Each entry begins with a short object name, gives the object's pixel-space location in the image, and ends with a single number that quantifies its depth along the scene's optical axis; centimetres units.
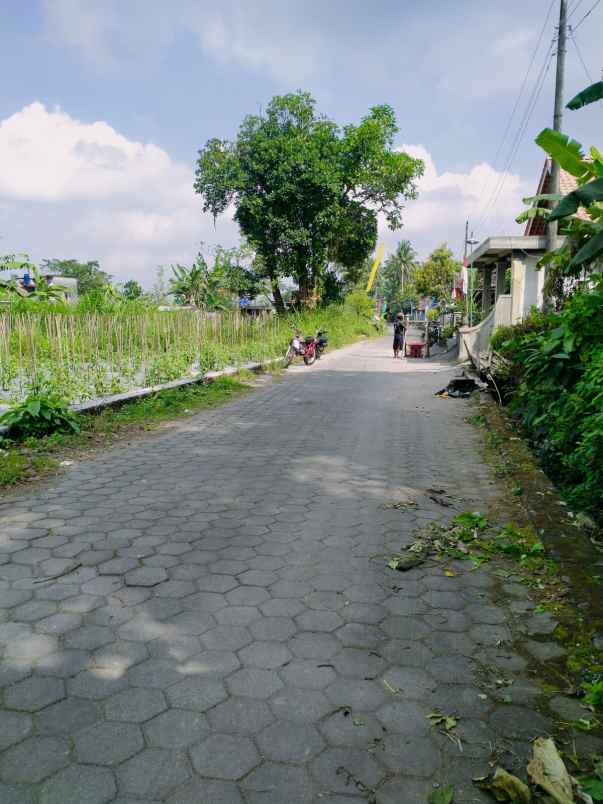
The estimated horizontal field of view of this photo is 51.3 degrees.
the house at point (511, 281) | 1554
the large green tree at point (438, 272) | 4888
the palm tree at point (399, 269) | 8900
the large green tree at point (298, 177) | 2433
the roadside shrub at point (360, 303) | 4784
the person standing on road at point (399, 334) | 2325
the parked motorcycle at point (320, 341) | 2131
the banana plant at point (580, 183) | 354
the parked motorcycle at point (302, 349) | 1892
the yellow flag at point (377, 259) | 5904
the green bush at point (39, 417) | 696
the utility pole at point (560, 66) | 1436
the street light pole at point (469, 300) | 2164
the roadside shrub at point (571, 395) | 429
